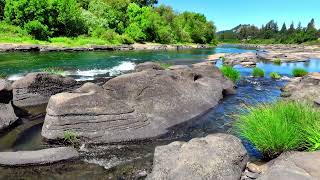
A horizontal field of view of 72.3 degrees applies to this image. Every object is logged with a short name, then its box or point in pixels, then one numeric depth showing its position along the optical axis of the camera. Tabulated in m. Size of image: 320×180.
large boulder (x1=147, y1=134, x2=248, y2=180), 6.38
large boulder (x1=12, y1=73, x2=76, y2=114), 13.21
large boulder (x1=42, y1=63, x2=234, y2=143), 9.38
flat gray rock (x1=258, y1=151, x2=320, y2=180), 5.31
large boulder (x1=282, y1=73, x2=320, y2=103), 13.76
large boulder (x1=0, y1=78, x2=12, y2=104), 11.40
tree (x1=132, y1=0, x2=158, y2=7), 97.19
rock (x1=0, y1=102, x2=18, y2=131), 10.39
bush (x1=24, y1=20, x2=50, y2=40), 47.32
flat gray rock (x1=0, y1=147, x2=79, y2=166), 7.65
